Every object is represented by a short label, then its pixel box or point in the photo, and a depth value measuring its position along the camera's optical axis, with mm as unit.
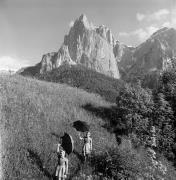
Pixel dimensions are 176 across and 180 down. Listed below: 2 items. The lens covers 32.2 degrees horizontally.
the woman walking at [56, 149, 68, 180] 12820
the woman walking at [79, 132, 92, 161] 15873
